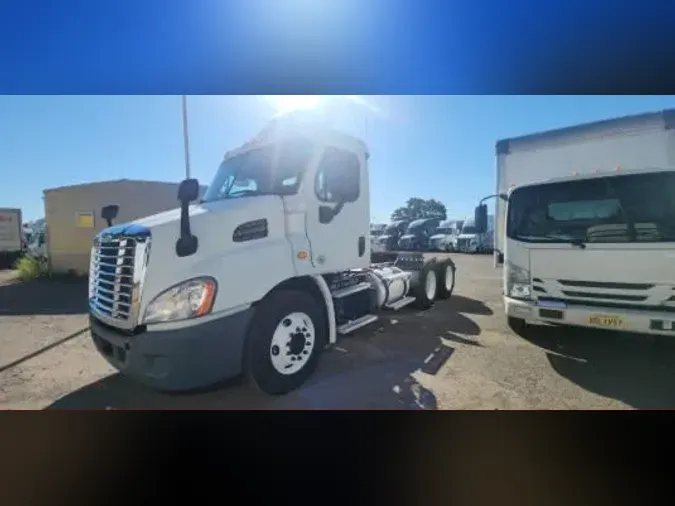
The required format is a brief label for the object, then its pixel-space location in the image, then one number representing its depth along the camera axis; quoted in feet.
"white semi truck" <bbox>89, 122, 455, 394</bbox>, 5.46
